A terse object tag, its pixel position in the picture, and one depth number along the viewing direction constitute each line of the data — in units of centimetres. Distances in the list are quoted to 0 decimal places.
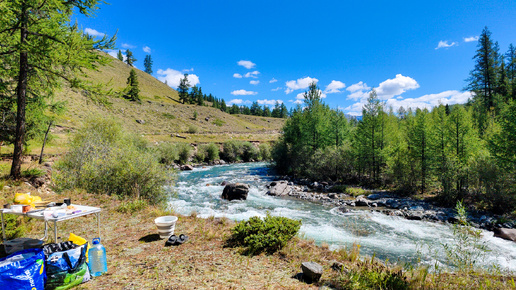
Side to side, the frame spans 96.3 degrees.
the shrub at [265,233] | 617
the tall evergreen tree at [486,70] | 3819
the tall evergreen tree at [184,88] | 10912
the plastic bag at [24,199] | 526
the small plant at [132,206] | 921
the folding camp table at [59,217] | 477
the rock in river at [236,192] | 1952
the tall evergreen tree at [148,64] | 14825
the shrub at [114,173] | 1154
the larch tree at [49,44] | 642
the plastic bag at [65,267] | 400
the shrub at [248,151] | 5297
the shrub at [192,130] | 7019
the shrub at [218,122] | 9338
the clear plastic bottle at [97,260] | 464
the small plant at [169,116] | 7721
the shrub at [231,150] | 5069
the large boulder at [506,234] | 1134
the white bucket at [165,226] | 679
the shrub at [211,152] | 4728
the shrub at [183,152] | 4216
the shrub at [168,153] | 3738
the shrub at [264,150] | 5072
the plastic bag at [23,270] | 349
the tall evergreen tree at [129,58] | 12762
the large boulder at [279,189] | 2214
